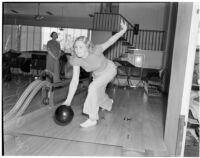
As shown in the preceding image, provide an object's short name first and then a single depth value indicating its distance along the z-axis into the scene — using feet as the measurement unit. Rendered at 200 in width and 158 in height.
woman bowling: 10.52
